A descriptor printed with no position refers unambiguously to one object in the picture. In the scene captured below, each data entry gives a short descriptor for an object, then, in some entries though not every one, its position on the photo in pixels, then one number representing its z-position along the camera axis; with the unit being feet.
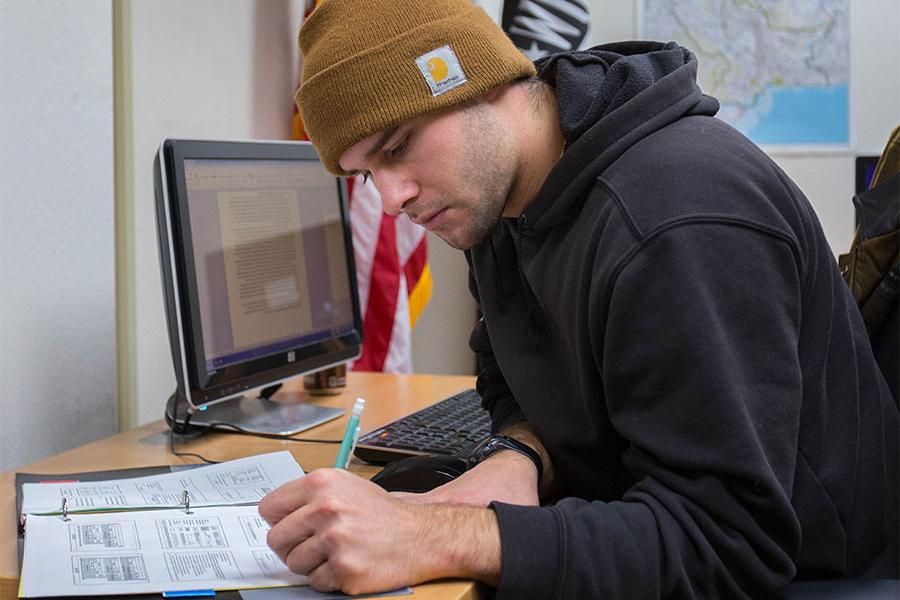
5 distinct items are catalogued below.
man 2.75
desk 3.61
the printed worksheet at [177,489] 3.45
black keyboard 4.38
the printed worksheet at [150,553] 2.74
